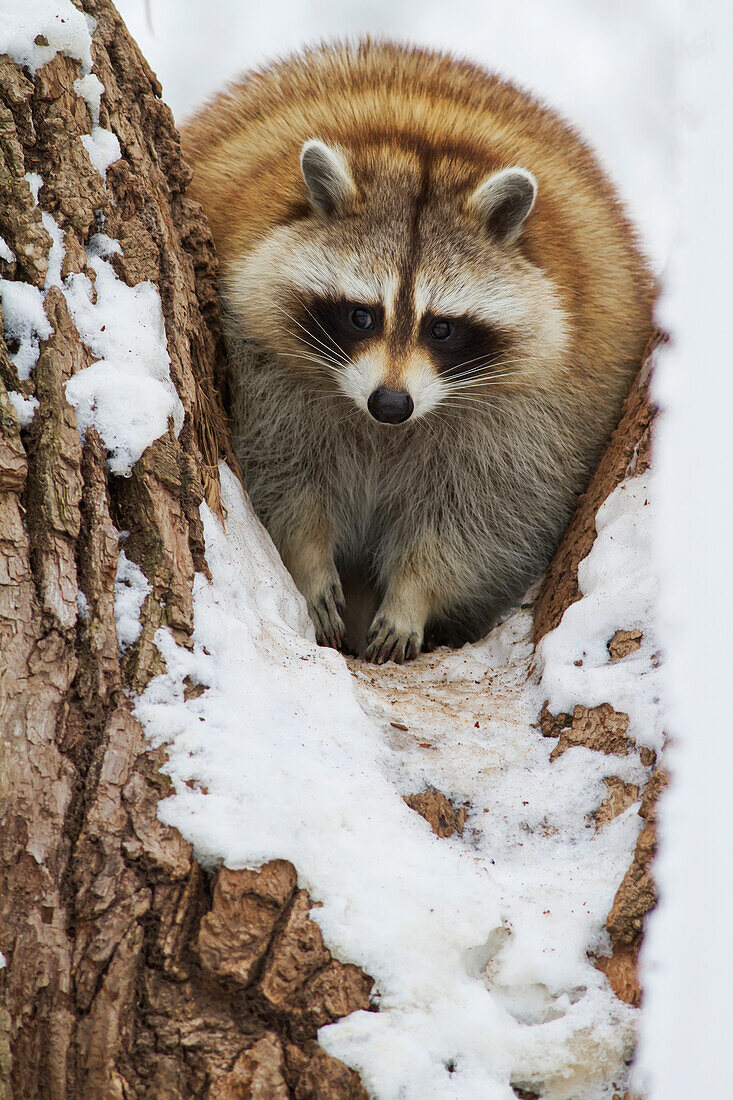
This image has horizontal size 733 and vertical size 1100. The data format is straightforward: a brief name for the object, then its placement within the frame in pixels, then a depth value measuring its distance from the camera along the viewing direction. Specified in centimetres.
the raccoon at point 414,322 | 802
